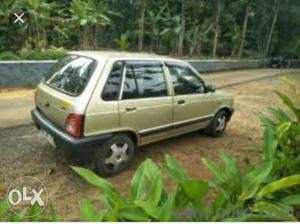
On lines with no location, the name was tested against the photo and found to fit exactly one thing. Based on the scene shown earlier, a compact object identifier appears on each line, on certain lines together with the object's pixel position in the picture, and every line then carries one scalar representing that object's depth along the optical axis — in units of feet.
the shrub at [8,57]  23.82
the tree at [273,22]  69.78
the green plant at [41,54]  25.87
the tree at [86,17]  36.43
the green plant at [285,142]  7.98
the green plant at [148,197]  5.22
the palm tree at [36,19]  29.84
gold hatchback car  10.30
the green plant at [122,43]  41.54
